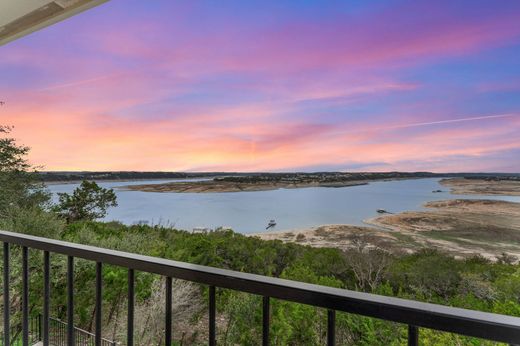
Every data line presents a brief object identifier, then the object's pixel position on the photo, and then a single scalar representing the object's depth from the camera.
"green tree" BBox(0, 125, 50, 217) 7.32
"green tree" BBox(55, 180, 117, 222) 6.18
